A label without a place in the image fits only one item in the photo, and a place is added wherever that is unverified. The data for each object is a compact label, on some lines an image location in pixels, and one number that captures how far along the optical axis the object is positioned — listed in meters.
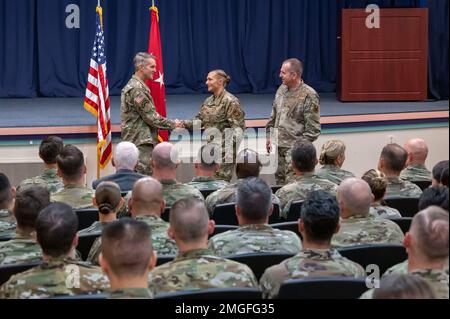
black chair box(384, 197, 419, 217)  5.89
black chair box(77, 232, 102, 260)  4.70
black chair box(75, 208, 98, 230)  5.46
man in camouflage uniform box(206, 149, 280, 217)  5.89
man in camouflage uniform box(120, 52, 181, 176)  8.24
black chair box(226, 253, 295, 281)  4.18
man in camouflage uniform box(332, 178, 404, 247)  4.70
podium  11.48
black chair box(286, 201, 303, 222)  5.78
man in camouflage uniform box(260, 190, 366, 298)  3.85
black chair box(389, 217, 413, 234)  5.05
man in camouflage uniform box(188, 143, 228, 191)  6.50
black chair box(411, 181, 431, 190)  6.77
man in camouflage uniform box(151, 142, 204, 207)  5.82
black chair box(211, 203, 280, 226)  5.61
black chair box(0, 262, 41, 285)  4.00
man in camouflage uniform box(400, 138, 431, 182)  6.80
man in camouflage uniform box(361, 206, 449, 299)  3.27
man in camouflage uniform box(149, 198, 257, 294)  3.71
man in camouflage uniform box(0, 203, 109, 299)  3.65
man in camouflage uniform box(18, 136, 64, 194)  6.52
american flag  9.00
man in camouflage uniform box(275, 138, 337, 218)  6.07
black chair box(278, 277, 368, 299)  3.57
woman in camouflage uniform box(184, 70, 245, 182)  8.30
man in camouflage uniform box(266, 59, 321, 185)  8.17
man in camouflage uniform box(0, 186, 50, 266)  4.29
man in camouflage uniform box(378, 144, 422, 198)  6.14
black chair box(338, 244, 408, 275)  4.31
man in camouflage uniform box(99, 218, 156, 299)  3.34
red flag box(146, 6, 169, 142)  9.34
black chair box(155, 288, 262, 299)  3.39
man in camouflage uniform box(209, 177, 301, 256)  4.43
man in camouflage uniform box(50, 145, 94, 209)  5.80
